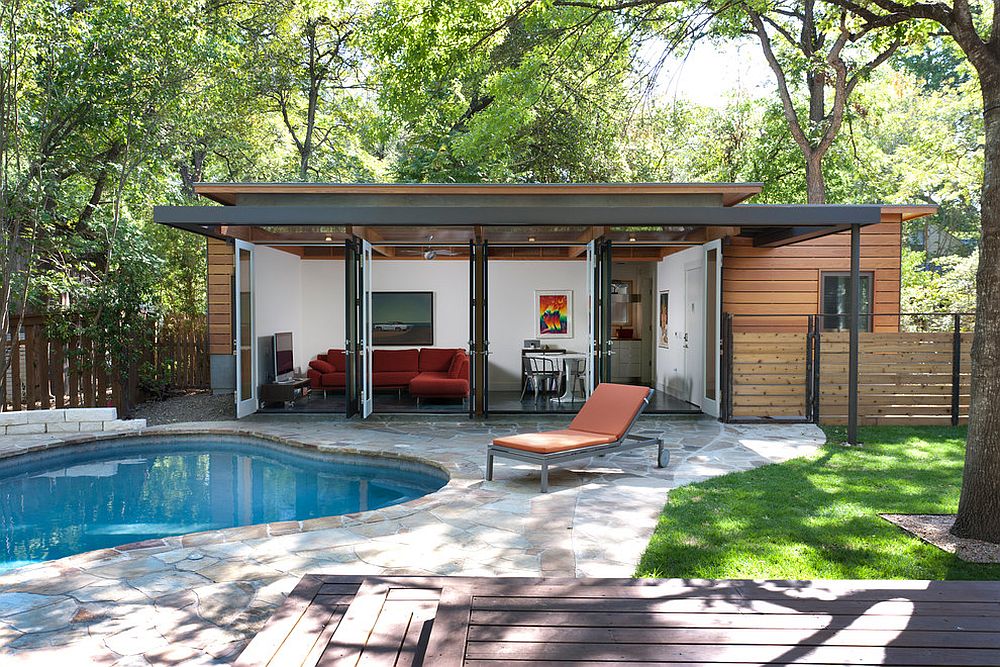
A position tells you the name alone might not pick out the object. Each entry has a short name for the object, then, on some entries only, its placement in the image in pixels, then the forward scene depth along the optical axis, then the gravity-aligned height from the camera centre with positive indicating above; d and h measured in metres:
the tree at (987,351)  4.97 -0.20
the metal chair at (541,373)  12.87 -0.91
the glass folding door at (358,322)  10.80 -0.01
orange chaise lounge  6.78 -1.12
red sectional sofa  13.00 -0.84
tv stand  11.67 -1.12
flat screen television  12.62 -0.63
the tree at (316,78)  18.80 +6.62
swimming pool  6.39 -1.72
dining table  12.66 -0.84
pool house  9.12 +0.58
